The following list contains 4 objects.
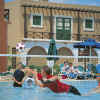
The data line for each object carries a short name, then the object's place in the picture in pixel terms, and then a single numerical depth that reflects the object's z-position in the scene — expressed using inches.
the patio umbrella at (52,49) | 1119.1
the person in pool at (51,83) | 526.3
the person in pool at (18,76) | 606.4
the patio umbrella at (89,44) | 1000.2
